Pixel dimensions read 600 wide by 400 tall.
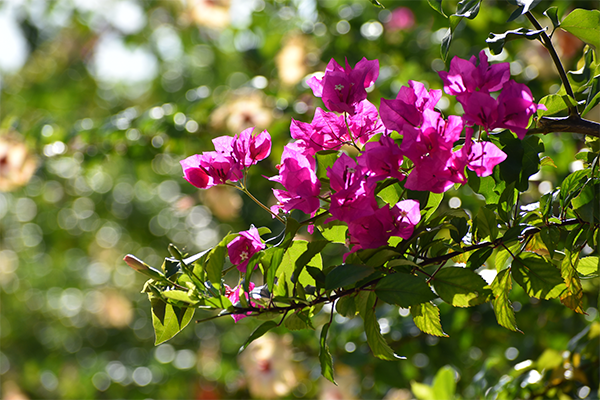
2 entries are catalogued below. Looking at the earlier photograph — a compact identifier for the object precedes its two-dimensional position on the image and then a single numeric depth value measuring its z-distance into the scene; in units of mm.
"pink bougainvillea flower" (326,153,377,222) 1219
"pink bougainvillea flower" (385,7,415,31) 3326
